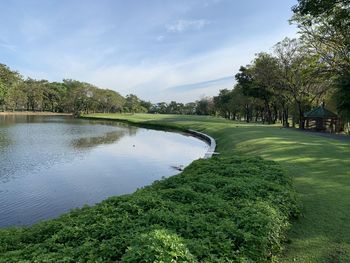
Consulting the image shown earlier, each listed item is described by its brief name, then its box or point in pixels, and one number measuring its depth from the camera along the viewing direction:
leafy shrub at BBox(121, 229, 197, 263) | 3.46
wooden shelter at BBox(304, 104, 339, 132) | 34.47
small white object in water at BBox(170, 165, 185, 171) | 17.77
